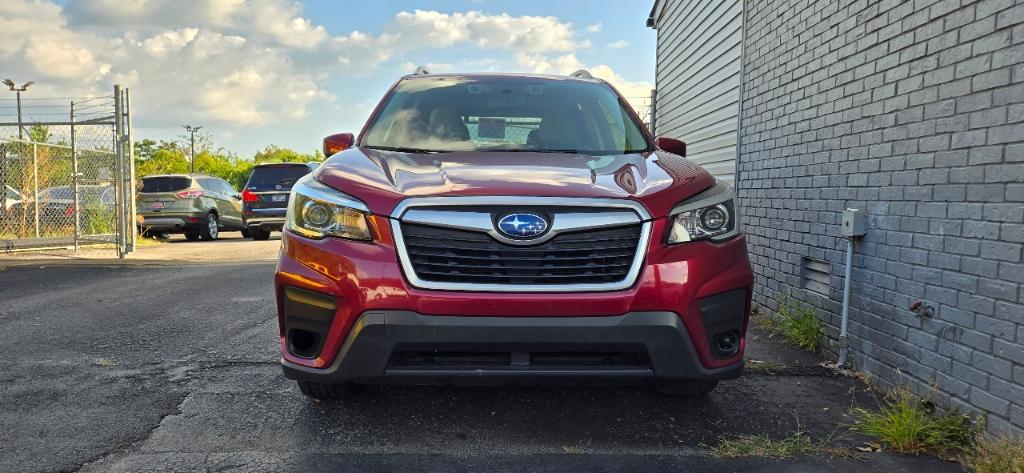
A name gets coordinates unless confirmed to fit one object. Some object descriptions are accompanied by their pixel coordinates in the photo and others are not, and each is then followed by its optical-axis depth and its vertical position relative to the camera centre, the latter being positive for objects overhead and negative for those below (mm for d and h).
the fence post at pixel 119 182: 10062 -11
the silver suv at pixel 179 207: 14227 -501
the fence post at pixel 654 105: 10375 +1311
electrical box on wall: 3785 -143
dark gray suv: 14203 -204
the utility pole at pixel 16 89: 32750 +4396
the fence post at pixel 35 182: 10526 -37
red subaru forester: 2602 -351
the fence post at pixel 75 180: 10281 +6
